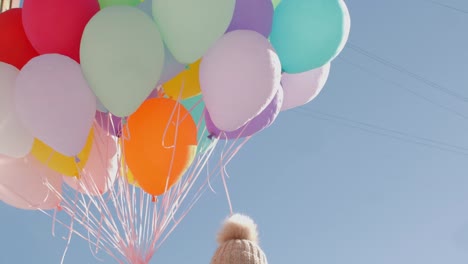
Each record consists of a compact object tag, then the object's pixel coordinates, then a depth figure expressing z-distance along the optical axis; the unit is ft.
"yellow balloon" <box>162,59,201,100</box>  13.12
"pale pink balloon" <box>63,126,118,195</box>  13.29
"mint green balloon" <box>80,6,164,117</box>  11.30
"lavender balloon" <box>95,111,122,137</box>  12.76
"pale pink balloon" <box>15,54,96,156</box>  11.55
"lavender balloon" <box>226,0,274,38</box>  12.22
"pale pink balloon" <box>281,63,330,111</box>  13.70
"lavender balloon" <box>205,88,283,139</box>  12.69
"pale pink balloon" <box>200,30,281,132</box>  11.48
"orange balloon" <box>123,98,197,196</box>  12.25
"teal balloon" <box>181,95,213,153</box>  13.76
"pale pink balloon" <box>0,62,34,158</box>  12.21
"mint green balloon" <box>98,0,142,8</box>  12.25
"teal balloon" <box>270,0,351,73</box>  12.35
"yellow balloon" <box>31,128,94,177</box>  13.26
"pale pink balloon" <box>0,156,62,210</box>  13.48
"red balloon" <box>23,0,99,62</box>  11.88
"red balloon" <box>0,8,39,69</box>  12.66
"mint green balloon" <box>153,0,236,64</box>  11.43
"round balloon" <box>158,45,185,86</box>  12.23
